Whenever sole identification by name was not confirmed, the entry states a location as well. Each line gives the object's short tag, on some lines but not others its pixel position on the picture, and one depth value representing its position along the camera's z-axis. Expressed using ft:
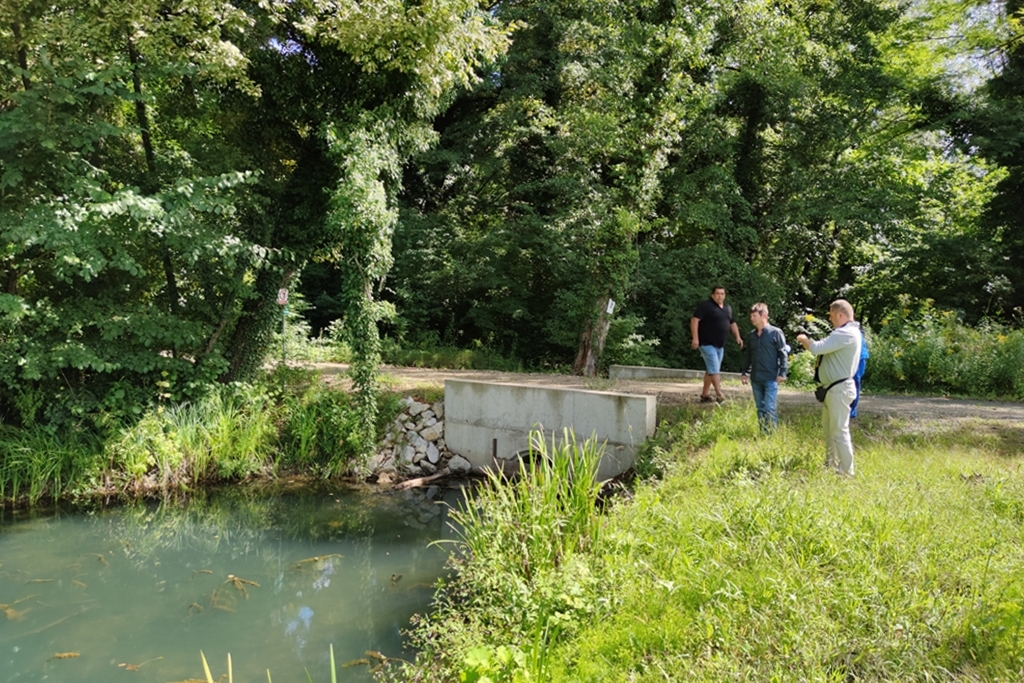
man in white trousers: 18.69
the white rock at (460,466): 34.27
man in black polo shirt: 29.14
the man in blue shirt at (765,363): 23.58
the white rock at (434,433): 35.09
